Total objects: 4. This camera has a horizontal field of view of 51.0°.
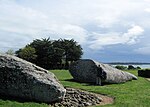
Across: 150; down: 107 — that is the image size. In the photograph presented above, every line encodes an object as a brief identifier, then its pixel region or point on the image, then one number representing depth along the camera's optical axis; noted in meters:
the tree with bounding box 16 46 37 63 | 37.15
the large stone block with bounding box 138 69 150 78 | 18.76
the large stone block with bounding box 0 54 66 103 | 7.58
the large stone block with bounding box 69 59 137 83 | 13.53
